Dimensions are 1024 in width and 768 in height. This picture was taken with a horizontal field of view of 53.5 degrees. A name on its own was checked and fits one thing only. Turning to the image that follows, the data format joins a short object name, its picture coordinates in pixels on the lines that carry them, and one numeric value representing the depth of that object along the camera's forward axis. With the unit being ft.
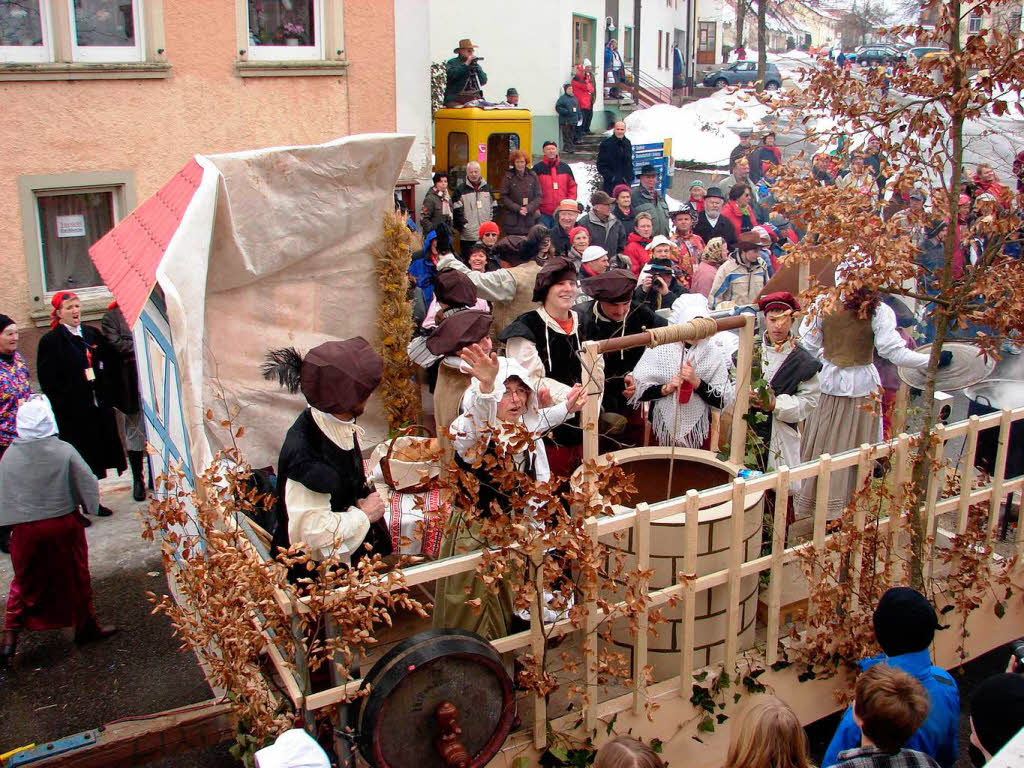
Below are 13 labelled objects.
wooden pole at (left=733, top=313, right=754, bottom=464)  15.88
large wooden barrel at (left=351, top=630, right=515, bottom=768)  11.28
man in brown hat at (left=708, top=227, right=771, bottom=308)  29.43
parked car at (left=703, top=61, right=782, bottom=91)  122.93
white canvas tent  17.22
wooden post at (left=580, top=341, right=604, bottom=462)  13.71
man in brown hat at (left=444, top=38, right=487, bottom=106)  55.57
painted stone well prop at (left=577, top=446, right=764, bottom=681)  14.11
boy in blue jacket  11.96
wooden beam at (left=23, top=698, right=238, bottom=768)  15.49
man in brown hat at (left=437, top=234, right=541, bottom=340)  24.48
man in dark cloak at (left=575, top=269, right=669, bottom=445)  18.78
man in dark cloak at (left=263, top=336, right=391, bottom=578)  12.85
